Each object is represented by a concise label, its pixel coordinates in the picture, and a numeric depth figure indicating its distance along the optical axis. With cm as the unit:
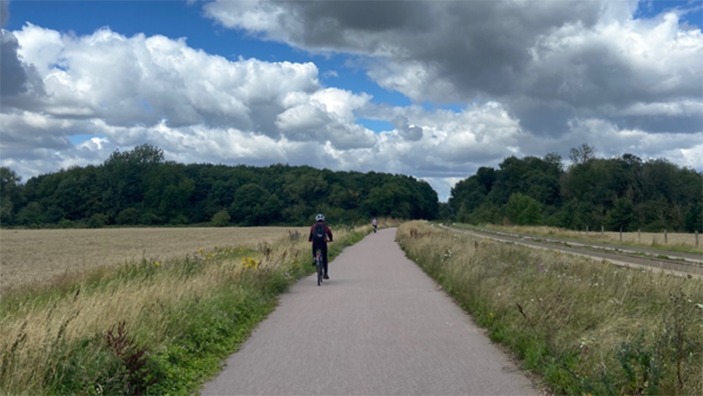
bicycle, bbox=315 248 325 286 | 1822
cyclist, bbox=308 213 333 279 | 1895
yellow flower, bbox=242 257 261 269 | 1554
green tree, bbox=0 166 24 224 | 10788
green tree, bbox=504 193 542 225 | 10062
